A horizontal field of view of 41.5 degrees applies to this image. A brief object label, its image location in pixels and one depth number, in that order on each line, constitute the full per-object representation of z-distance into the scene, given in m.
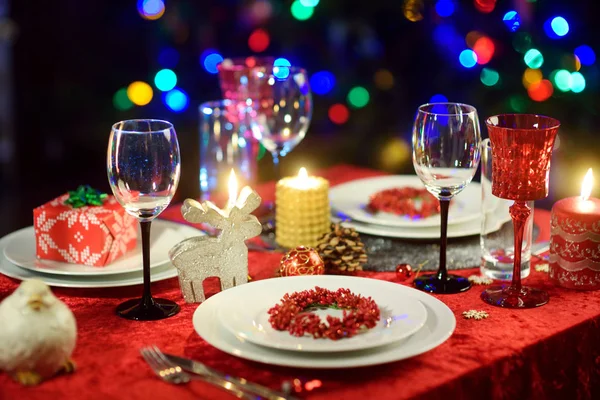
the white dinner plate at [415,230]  1.61
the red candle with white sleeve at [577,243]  1.37
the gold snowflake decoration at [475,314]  1.24
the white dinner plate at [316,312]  1.04
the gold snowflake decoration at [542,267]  1.49
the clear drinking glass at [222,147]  1.87
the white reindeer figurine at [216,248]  1.29
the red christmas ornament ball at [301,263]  1.38
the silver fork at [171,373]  0.98
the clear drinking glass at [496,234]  1.45
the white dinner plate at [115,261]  1.38
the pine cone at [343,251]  1.46
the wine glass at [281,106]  1.75
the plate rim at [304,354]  1.01
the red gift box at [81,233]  1.41
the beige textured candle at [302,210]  1.59
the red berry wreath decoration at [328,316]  1.08
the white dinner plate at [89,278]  1.34
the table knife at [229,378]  0.95
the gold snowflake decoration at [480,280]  1.42
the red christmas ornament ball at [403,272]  1.44
